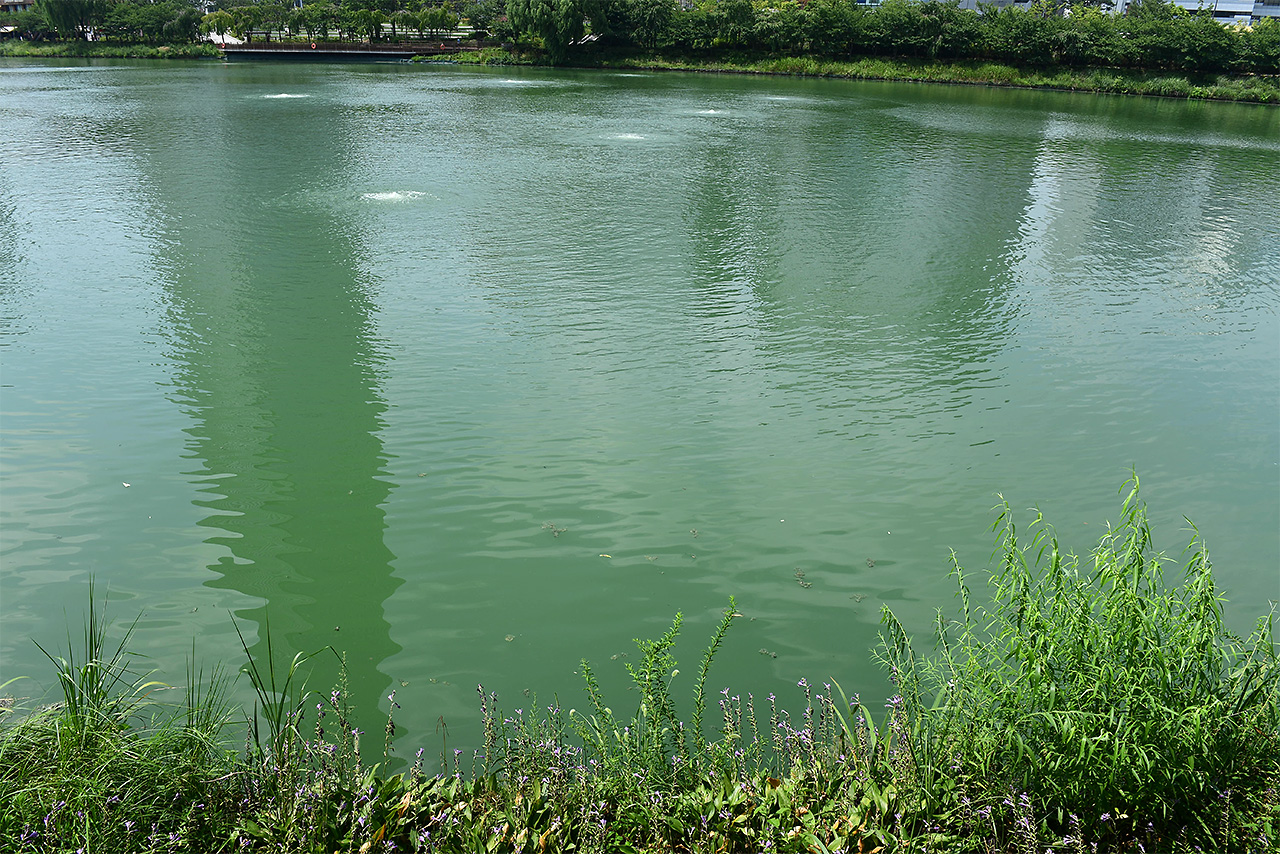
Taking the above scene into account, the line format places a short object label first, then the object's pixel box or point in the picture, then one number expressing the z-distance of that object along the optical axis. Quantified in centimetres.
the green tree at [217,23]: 6606
